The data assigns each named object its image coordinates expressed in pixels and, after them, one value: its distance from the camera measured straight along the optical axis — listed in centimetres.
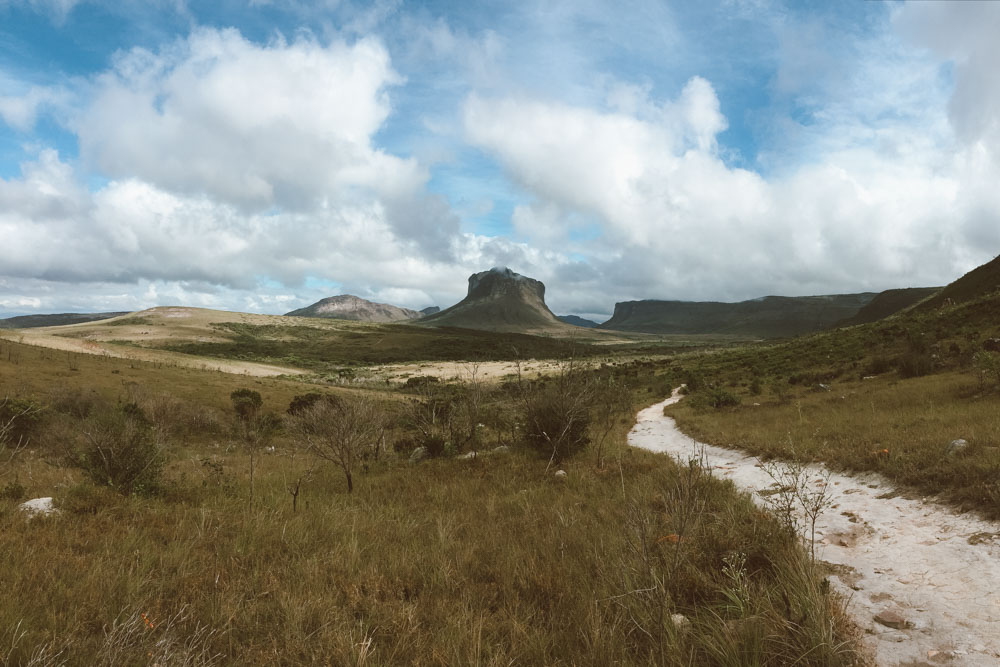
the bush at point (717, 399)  1909
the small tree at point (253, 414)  1875
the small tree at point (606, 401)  1289
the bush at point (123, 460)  700
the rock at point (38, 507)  541
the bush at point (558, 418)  1078
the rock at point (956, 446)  658
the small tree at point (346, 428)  827
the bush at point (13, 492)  636
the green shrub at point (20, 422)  1415
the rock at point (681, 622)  309
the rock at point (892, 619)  331
